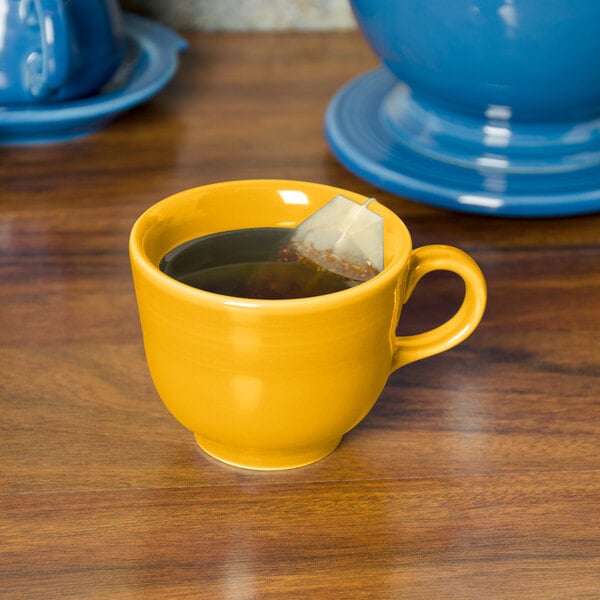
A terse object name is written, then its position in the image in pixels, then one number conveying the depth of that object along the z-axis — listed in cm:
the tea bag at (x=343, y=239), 56
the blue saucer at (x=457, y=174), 70
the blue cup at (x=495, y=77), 67
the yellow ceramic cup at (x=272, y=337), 52
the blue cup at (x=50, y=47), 74
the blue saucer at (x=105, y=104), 76
